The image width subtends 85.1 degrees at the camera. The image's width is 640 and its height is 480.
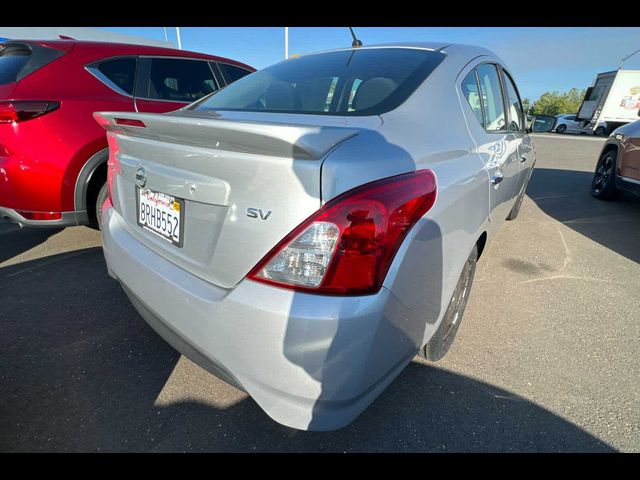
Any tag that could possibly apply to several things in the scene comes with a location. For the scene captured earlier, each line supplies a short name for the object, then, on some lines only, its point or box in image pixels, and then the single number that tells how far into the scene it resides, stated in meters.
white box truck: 20.28
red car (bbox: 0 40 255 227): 2.61
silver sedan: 1.06
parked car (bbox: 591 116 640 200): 4.61
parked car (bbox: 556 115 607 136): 26.84
